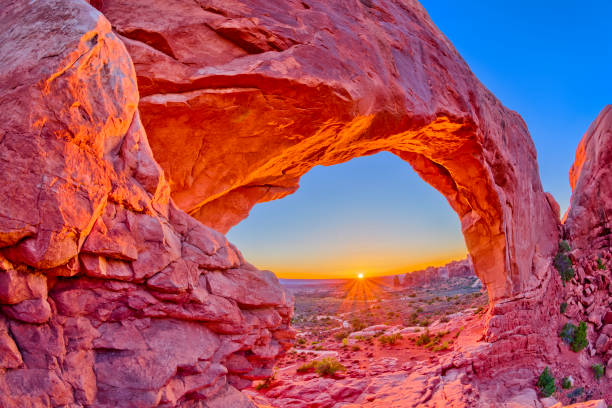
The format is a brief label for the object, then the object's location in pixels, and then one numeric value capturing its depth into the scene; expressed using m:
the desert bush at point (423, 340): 14.70
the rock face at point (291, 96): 5.45
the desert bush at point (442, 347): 12.79
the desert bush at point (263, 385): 10.10
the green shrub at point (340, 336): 18.55
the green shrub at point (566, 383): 10.34
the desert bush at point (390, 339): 15.61
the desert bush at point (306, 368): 12.00
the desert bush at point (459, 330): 13.86
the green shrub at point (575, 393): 10.15
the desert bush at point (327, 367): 11.14
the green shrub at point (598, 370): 11.16
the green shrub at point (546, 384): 9.66
